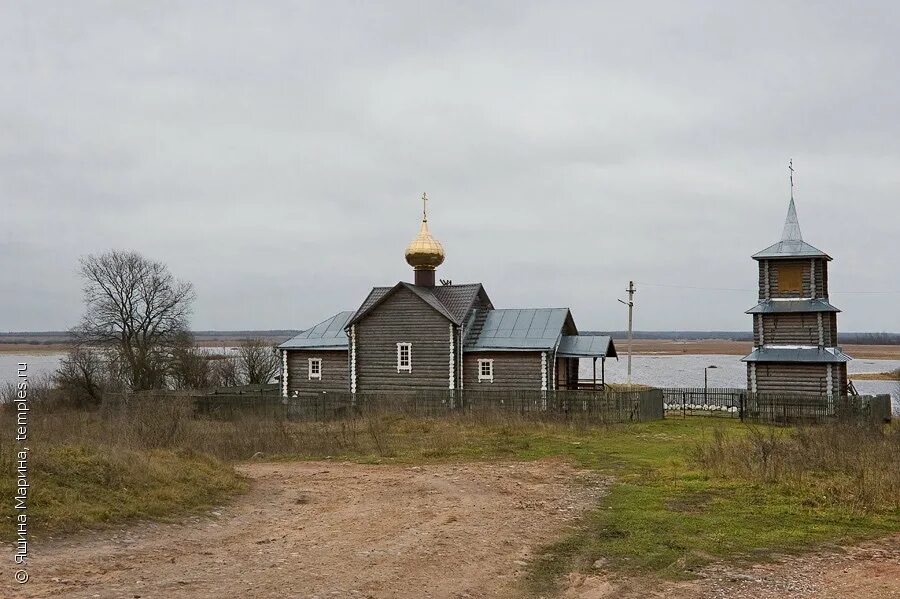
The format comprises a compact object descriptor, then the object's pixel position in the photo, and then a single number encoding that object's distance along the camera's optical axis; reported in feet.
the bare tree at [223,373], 151.23
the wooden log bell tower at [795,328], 103.40
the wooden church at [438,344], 105.09
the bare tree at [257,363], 157.48
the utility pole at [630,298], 118.83
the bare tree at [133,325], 134.41
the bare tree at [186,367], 139.74
